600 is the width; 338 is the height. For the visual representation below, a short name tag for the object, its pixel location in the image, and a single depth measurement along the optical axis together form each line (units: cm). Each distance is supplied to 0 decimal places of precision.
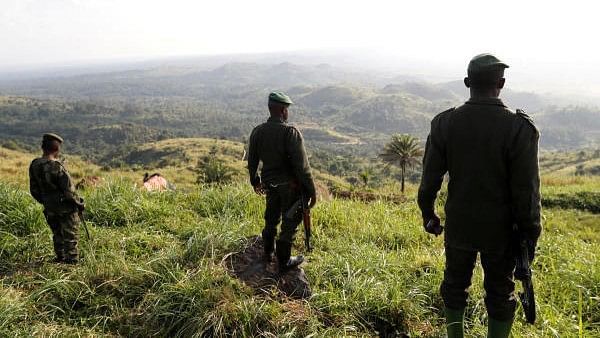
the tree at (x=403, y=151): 3181
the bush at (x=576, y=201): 1216
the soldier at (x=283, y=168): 496
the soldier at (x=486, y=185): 324
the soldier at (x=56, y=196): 562
